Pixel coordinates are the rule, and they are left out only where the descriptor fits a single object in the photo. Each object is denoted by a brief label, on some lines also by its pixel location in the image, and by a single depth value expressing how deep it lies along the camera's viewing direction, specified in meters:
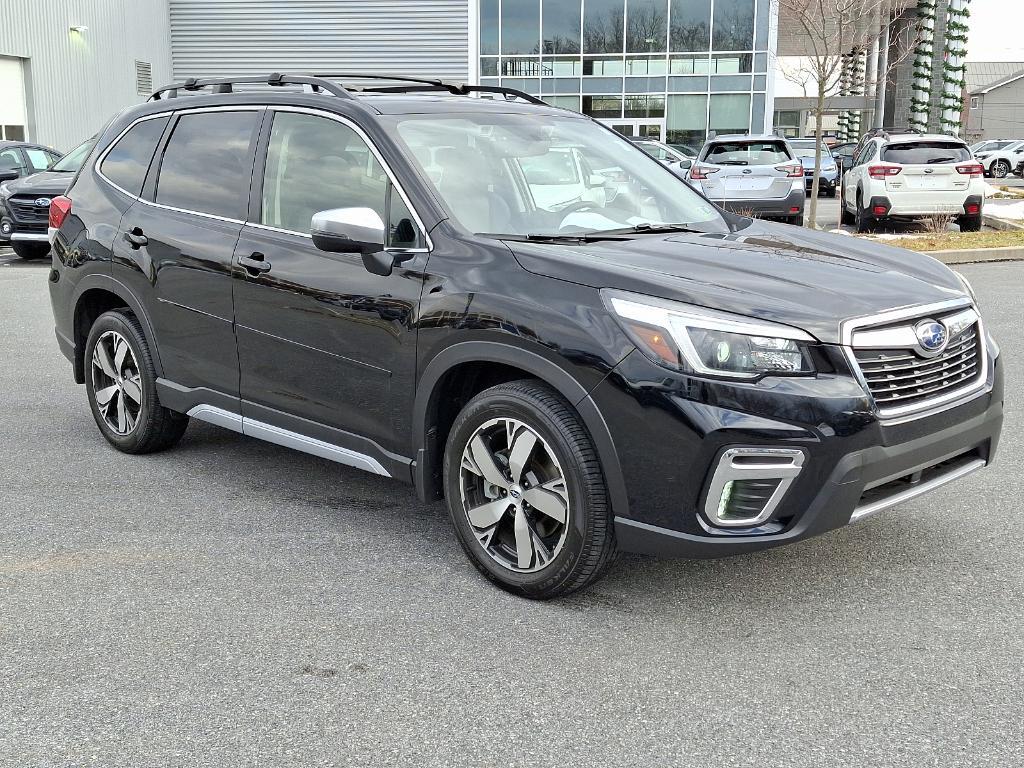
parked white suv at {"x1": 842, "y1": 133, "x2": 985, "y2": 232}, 16.91
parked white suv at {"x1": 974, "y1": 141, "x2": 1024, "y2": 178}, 45.03
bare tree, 17.34
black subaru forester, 3.36
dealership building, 34.72
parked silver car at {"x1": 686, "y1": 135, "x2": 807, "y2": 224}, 17.39
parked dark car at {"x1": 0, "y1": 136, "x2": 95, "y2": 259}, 15.38
